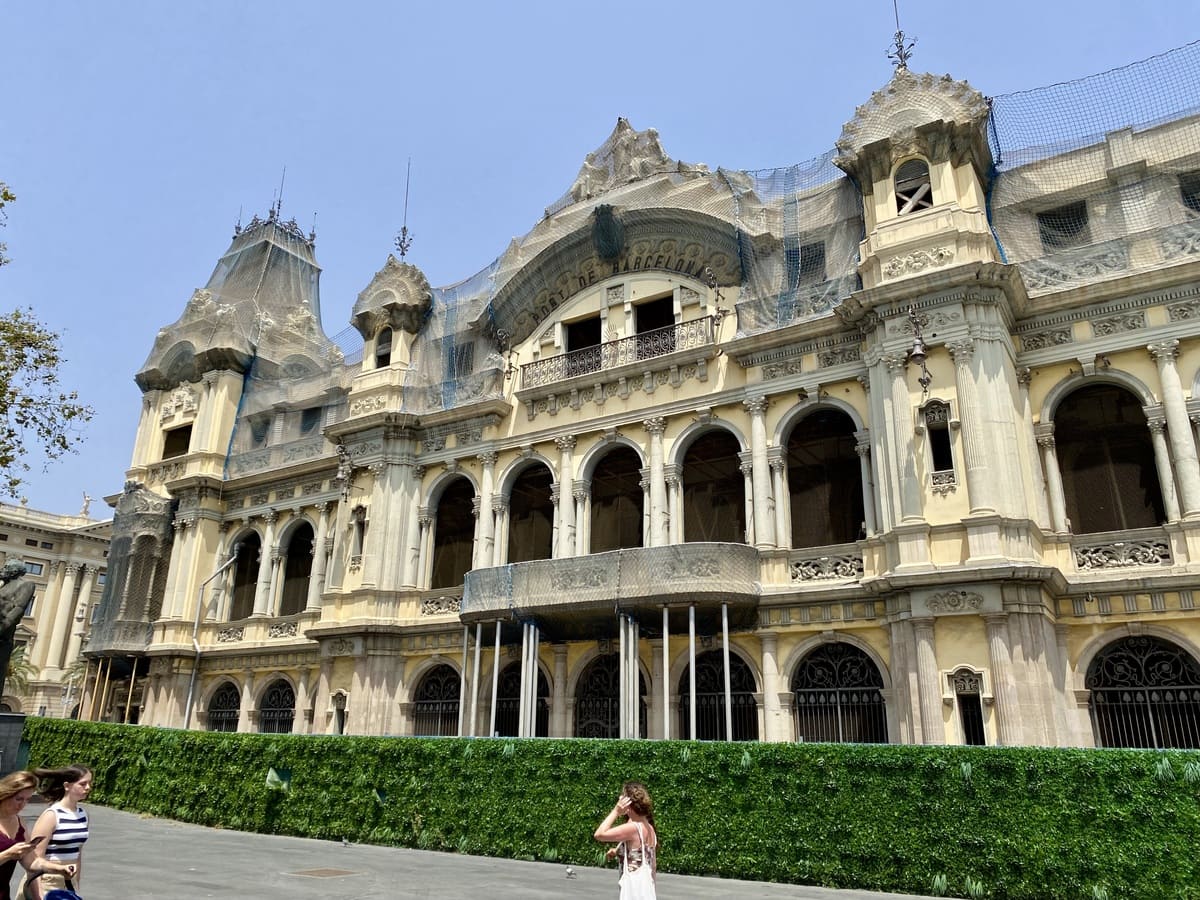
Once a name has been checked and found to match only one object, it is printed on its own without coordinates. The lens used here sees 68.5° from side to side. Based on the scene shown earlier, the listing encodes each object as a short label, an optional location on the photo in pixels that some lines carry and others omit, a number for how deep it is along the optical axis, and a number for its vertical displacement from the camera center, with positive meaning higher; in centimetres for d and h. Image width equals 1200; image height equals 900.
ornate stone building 1602 +636
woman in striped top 600 -47
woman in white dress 621 -58
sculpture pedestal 1800 +12
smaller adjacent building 5778 +1030
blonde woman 542 -52
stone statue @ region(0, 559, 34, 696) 1655 +258
